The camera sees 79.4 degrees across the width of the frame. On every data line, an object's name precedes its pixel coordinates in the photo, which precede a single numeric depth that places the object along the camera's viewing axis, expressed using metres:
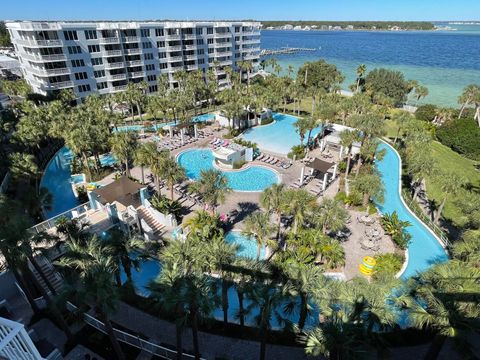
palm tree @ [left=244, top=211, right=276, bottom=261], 22.75
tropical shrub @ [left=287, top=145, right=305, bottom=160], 46.44
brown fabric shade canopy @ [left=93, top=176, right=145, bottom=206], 30.52
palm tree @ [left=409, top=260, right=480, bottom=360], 13.12
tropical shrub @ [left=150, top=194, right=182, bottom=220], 30.97
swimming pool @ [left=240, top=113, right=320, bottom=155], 51.31
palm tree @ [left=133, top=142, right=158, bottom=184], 31.88
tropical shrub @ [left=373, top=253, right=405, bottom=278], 24.16
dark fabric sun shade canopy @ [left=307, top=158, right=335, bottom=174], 37.94
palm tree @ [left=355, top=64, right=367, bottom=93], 80.39
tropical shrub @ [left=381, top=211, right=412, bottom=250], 27.66
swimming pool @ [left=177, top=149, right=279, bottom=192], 39.28
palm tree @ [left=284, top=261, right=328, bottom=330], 15.74
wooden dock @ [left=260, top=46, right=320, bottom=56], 187.95
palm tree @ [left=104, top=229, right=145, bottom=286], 18.09
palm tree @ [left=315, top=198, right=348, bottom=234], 25.55
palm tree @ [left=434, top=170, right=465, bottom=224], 29.53
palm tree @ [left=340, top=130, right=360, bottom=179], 36.84
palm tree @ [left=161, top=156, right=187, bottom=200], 31.05
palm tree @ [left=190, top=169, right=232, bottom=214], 27.80
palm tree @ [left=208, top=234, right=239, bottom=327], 16.73
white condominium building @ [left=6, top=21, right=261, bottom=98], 63.31
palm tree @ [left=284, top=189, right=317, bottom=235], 25.44
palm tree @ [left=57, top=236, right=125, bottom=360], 13.45
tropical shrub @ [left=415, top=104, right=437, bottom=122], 63.62
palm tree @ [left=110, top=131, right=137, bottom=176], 36.34
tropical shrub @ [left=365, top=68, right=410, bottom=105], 78.94
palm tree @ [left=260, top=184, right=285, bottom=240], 25.78
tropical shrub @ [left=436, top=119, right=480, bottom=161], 48.88
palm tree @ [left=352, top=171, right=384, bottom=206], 31.73
